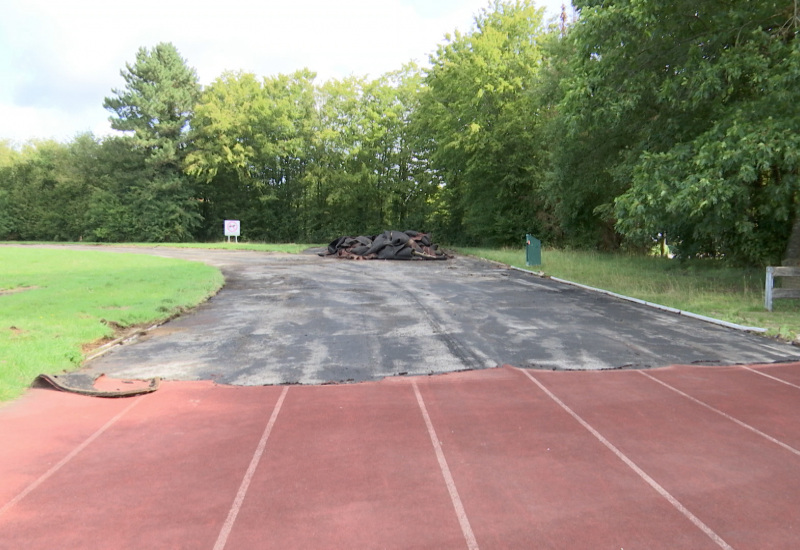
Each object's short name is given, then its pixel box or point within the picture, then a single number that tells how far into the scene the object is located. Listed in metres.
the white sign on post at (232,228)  39.56
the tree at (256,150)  42.38
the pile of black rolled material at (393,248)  25.36
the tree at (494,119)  30.45
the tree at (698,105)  10.34
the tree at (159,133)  42.28
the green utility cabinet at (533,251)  20.52
